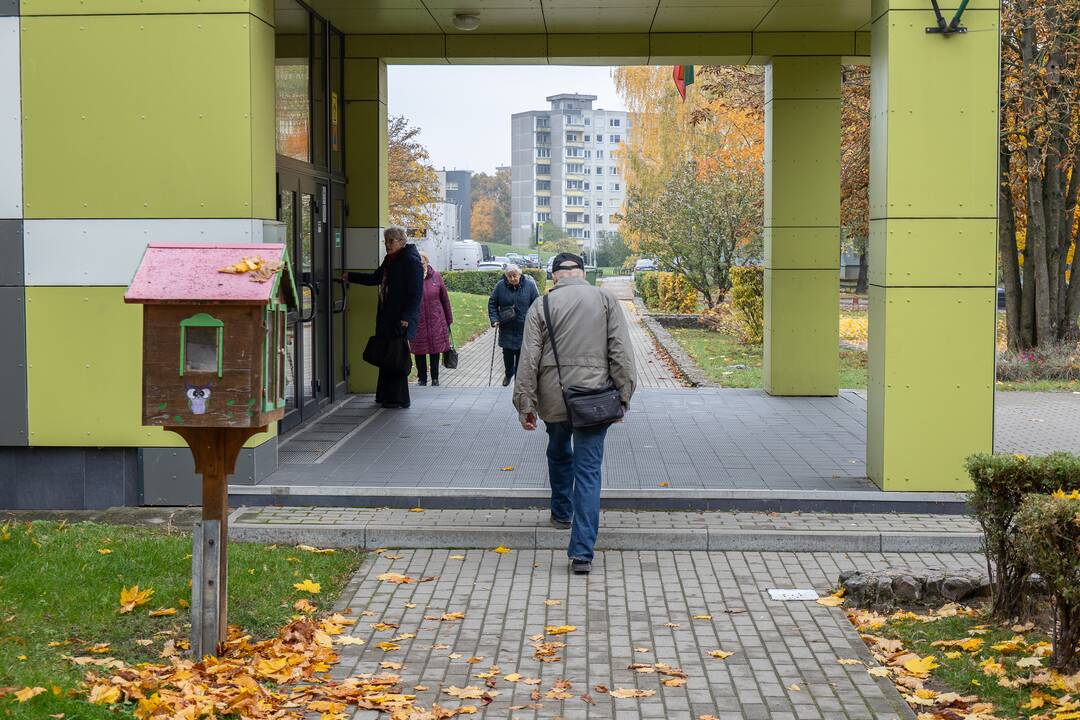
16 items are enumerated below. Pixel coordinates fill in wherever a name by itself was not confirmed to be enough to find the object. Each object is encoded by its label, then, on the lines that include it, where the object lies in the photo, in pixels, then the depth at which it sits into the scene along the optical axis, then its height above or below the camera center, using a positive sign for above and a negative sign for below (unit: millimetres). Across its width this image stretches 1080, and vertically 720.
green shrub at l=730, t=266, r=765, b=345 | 25156 -373
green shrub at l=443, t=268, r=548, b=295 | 50281 -102
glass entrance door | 12180 -171
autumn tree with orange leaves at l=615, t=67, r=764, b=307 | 30797 +1567
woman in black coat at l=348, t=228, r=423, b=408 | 13102 -115
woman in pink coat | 16516 -595
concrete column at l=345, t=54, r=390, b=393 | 14711 +999
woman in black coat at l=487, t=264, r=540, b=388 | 17266 -351
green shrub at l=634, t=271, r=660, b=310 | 39656 -332
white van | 67438 +1115
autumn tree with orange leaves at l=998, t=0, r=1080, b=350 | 20016 +1754
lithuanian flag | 16928 +2544
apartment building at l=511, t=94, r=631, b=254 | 146750 +12615
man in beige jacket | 7832 -524
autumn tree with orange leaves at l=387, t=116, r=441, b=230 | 48375 +3694
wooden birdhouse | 5918 -325
